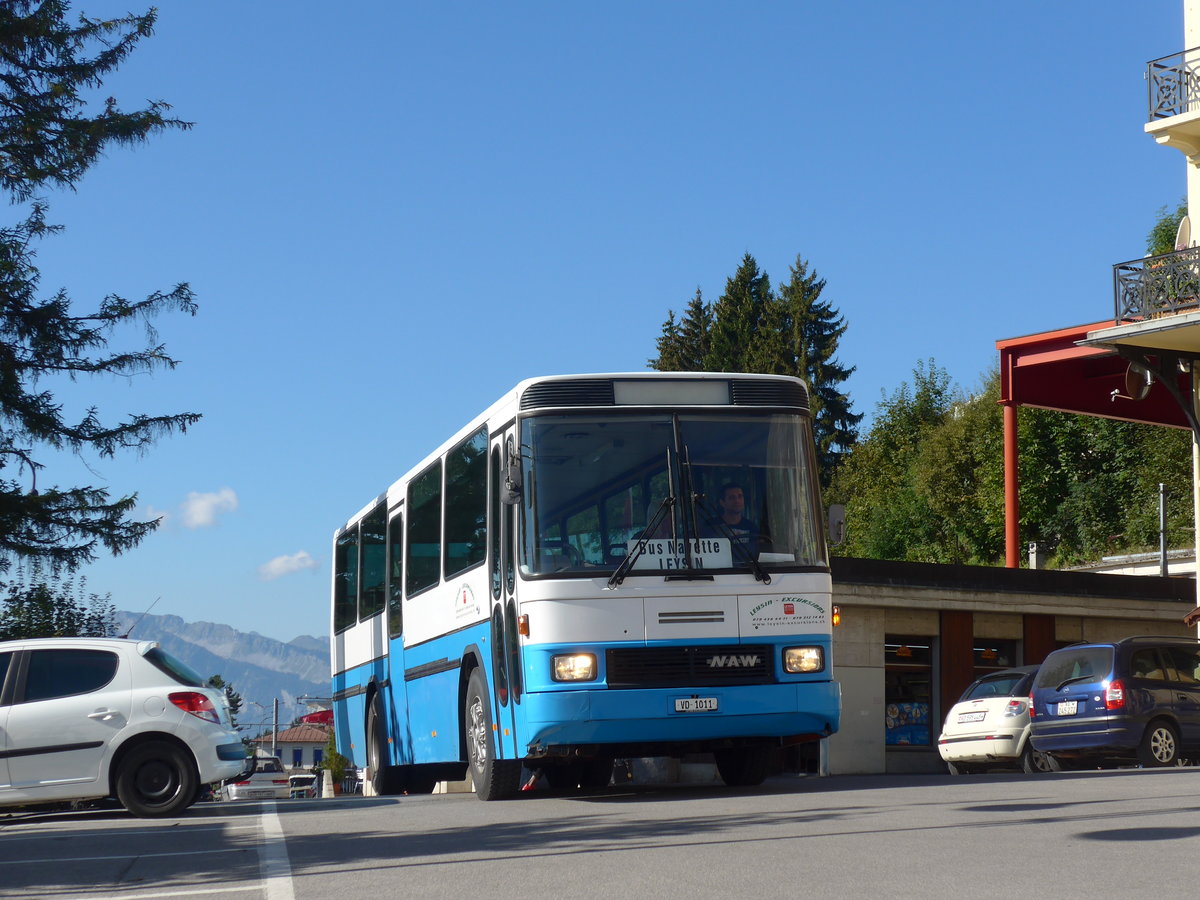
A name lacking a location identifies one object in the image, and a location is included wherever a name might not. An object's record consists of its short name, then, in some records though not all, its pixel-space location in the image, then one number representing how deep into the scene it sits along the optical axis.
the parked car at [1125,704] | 18.62
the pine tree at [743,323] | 82.31
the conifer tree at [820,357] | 81.88
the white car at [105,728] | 14.06
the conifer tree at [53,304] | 26.00
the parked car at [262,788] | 73.81
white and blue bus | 12.72
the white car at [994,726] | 21.05
